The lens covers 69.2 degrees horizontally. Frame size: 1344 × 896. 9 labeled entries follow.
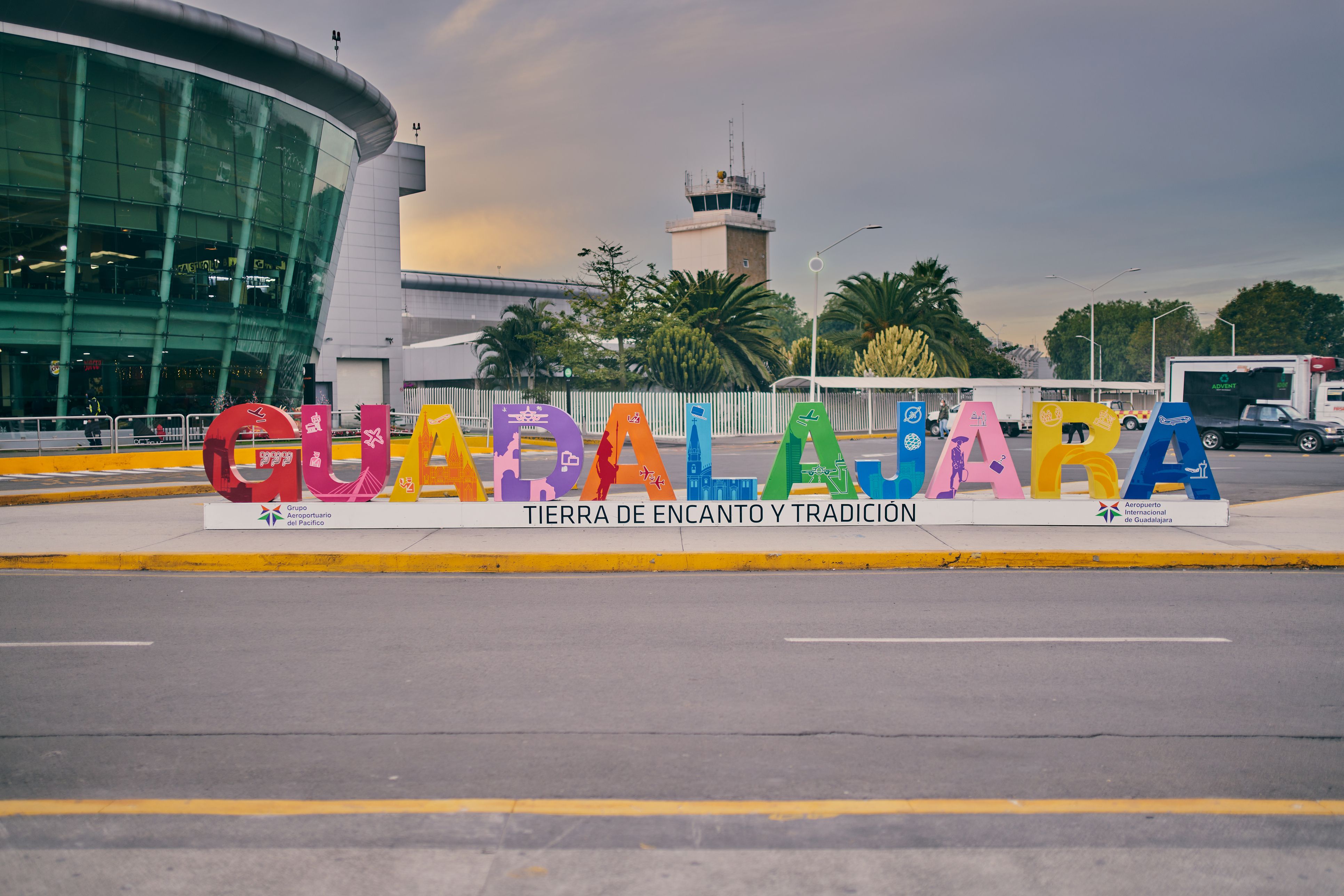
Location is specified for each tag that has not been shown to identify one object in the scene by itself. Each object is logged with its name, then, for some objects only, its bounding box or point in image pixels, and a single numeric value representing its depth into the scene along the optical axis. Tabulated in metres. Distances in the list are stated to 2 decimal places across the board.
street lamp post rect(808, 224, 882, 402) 37.28
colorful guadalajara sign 13.13
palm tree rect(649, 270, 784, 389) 49.88
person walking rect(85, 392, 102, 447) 29.59
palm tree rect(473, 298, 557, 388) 50.94
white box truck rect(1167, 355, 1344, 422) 32.62
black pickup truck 28.92
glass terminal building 32.62
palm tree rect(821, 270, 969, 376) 60.12
